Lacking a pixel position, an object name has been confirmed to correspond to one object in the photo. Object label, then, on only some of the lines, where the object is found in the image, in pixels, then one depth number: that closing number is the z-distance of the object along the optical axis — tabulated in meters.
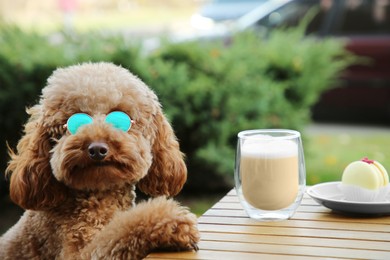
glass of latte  2.26
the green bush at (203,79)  4.56
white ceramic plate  2.33
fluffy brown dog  1.98
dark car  8.05
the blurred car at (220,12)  10.25
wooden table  1.97
